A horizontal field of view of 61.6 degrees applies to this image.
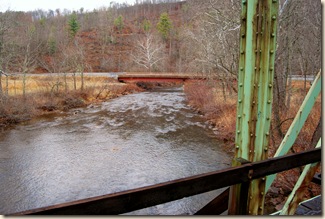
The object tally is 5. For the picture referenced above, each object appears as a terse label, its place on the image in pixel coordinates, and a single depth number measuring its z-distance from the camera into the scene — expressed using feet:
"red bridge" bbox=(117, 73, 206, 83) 108.47
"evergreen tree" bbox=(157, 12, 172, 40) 241.70
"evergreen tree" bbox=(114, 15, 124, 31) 267.18
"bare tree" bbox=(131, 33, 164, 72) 161.42
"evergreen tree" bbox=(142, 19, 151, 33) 262.06
